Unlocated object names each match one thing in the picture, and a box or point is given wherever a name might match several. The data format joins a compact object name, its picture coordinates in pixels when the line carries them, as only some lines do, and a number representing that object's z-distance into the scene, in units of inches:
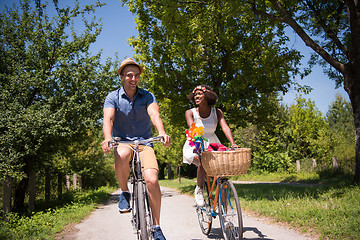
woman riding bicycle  179.9
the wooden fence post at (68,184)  773.3
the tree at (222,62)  443.2
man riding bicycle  130.1
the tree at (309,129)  890.7
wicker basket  138.5
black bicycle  114.0
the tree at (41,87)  425.1
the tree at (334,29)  330.3
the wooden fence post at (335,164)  586.2
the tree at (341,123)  823.6
